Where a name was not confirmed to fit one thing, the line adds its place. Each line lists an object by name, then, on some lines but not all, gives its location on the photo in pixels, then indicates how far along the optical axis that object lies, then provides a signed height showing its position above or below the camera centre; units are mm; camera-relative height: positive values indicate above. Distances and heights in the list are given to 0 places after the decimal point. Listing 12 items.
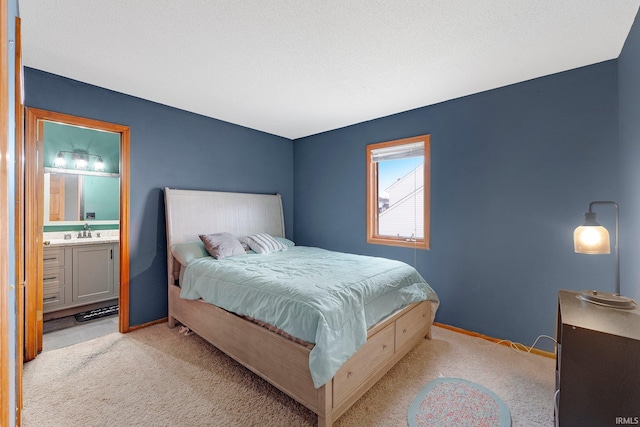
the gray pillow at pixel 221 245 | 2986 -356
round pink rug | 1717 -1276
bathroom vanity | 3283 -741
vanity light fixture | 3734 +718
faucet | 3895 -255
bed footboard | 1683 -1026
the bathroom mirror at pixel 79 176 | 3686 +513
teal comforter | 1654 -593
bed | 1668 -863
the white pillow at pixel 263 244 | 3385 -382
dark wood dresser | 1132 -672
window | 3293 +268
